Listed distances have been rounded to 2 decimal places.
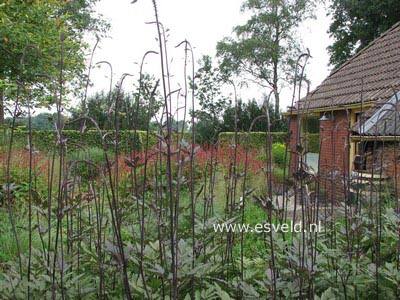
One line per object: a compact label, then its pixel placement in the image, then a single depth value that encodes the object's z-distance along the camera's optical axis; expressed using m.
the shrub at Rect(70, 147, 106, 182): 9.82
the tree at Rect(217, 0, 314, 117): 25.81
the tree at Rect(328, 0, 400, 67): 17.19
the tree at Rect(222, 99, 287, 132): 17.67
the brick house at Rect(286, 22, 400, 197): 8.31
